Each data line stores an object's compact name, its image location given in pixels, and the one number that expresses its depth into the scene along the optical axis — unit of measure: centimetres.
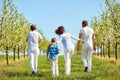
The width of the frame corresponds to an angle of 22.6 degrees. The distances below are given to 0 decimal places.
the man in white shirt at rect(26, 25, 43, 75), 1223
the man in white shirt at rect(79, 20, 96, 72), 1275
